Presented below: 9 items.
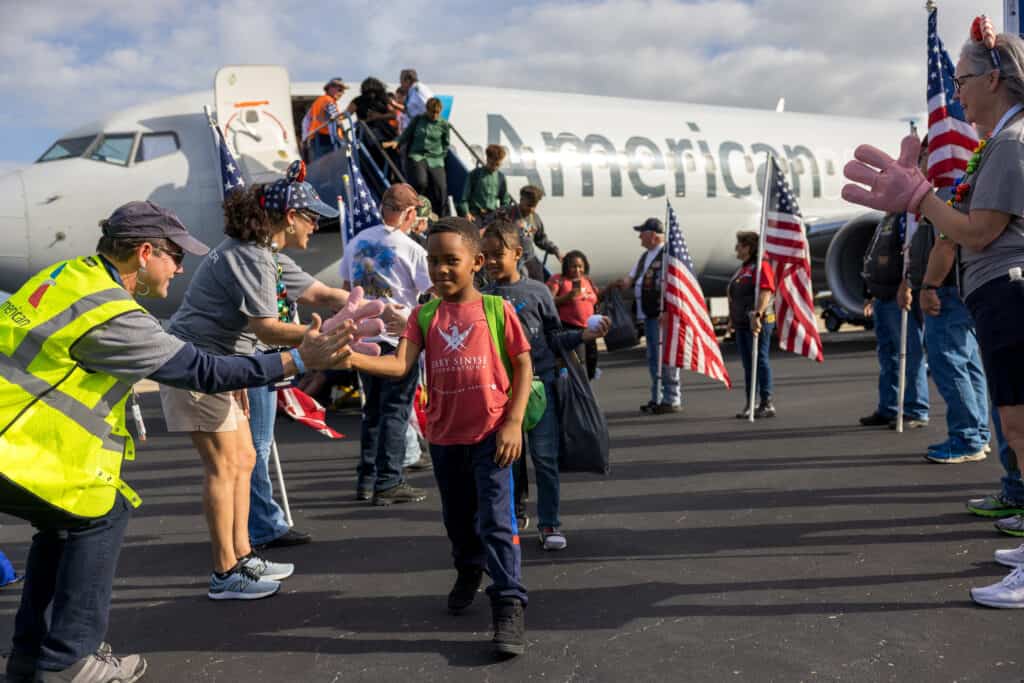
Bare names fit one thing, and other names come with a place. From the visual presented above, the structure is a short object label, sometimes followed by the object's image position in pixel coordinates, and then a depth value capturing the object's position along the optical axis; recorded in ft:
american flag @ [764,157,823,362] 26.12
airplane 31.86
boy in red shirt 10.63
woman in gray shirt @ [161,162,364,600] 12.27
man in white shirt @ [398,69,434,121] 32.37
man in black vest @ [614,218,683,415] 28.48
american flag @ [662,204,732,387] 26.27
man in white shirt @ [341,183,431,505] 17.92
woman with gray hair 10.14
